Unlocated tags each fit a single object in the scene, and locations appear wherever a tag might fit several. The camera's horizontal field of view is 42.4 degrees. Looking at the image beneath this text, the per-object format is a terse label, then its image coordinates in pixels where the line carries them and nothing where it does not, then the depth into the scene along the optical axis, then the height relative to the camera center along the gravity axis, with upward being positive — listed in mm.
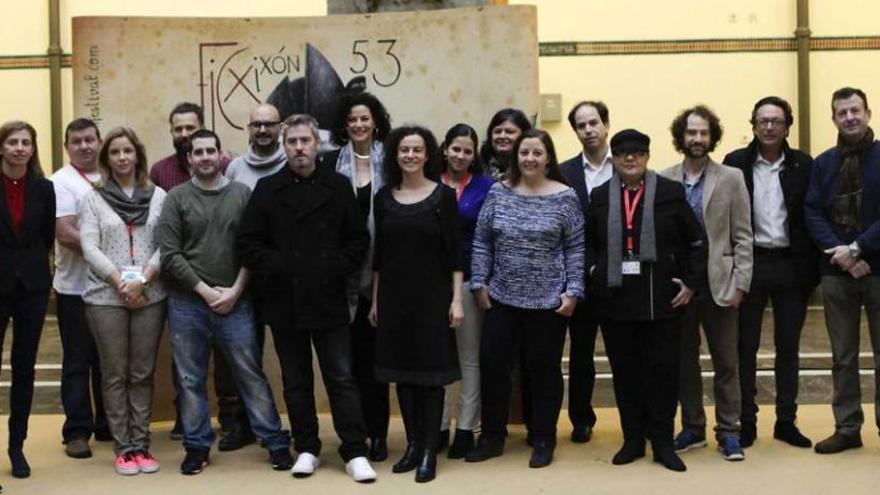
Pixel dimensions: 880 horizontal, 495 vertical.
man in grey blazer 5812 -231
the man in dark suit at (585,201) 6086 +167
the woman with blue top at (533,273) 5621 -199
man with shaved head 5992 +473
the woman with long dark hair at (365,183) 5910 +280
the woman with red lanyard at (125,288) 5633 -234
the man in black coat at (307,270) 5504 -158
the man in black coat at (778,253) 5980 -129
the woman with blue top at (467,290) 5914 -288
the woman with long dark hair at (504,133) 6082 +545
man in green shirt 5586 -298
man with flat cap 5566 -206
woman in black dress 5562 -251
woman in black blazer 5457 -41
